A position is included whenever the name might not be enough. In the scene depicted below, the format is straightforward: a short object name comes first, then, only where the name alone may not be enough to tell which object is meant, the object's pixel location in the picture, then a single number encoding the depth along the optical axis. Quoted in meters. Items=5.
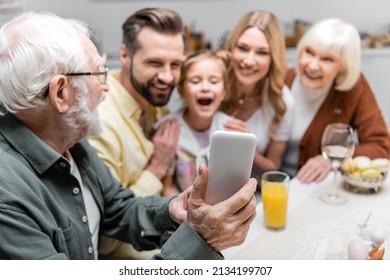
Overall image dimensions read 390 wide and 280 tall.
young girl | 1.29
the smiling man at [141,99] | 1.20
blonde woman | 1.42
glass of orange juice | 0.92
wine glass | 1.07
